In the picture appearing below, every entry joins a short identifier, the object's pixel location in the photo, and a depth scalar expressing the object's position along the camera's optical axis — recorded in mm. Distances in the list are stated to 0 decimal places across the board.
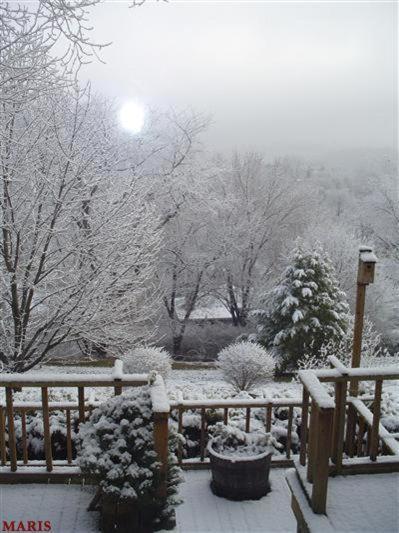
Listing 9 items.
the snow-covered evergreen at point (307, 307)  15266
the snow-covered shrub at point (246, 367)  10422
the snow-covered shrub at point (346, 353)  11534
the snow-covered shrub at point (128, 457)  3693
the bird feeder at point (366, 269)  5152
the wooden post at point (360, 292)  5105
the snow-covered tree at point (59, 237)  8320
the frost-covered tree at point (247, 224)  21312
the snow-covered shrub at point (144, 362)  9914
